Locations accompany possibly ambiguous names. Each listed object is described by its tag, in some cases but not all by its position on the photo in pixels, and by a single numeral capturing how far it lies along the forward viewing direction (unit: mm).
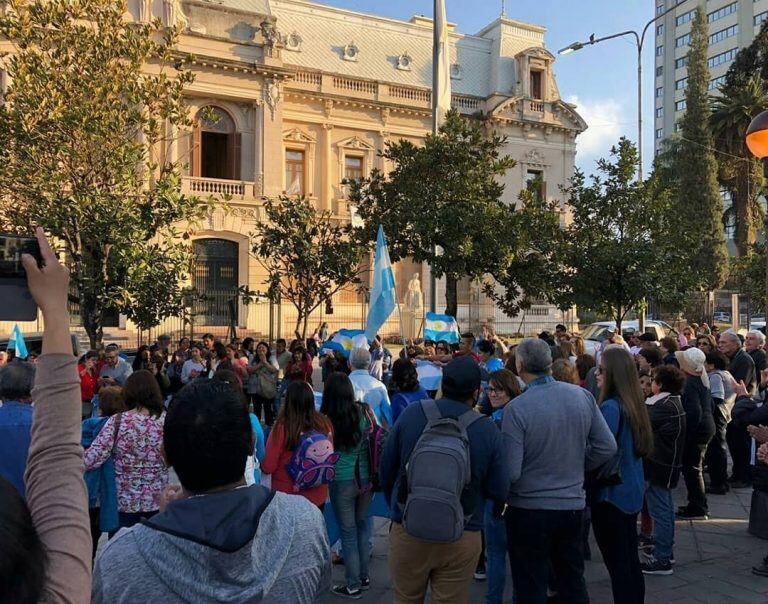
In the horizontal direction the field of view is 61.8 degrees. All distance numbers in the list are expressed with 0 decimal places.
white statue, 28577
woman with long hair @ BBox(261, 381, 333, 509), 4535
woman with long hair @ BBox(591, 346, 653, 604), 4113
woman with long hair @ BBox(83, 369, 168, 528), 4223
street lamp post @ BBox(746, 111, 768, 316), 6672
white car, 20422
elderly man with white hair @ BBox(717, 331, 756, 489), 8219
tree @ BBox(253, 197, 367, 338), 18234
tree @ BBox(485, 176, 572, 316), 17778
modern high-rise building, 65750
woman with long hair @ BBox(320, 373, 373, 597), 4867
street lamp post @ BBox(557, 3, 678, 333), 23306
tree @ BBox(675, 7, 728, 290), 36250
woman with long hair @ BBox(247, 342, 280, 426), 11047
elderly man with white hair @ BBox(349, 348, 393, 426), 5828
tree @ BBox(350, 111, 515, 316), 16094
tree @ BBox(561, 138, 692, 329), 17938
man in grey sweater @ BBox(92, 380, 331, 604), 1528
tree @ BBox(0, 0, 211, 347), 11461
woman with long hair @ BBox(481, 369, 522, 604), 4375
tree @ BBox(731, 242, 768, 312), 27438
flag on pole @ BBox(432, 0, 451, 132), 15914
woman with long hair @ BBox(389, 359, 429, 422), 5794
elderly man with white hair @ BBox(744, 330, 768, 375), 9578
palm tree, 34500
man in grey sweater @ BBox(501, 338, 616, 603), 3783
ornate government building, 27484
